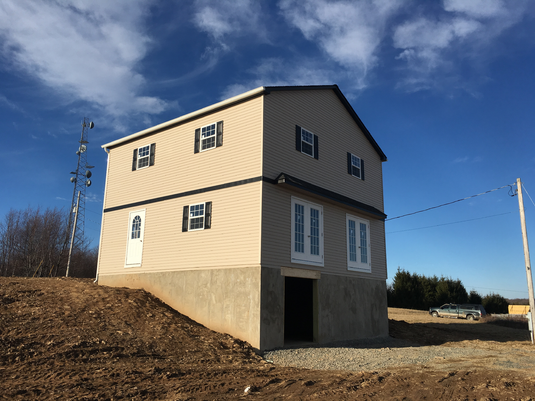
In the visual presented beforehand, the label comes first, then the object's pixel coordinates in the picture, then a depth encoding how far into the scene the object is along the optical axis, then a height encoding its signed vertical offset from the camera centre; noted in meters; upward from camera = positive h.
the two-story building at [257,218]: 13.80 +3.05
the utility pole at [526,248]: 19.03 +2.51
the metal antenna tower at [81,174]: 38.49 +11.29
